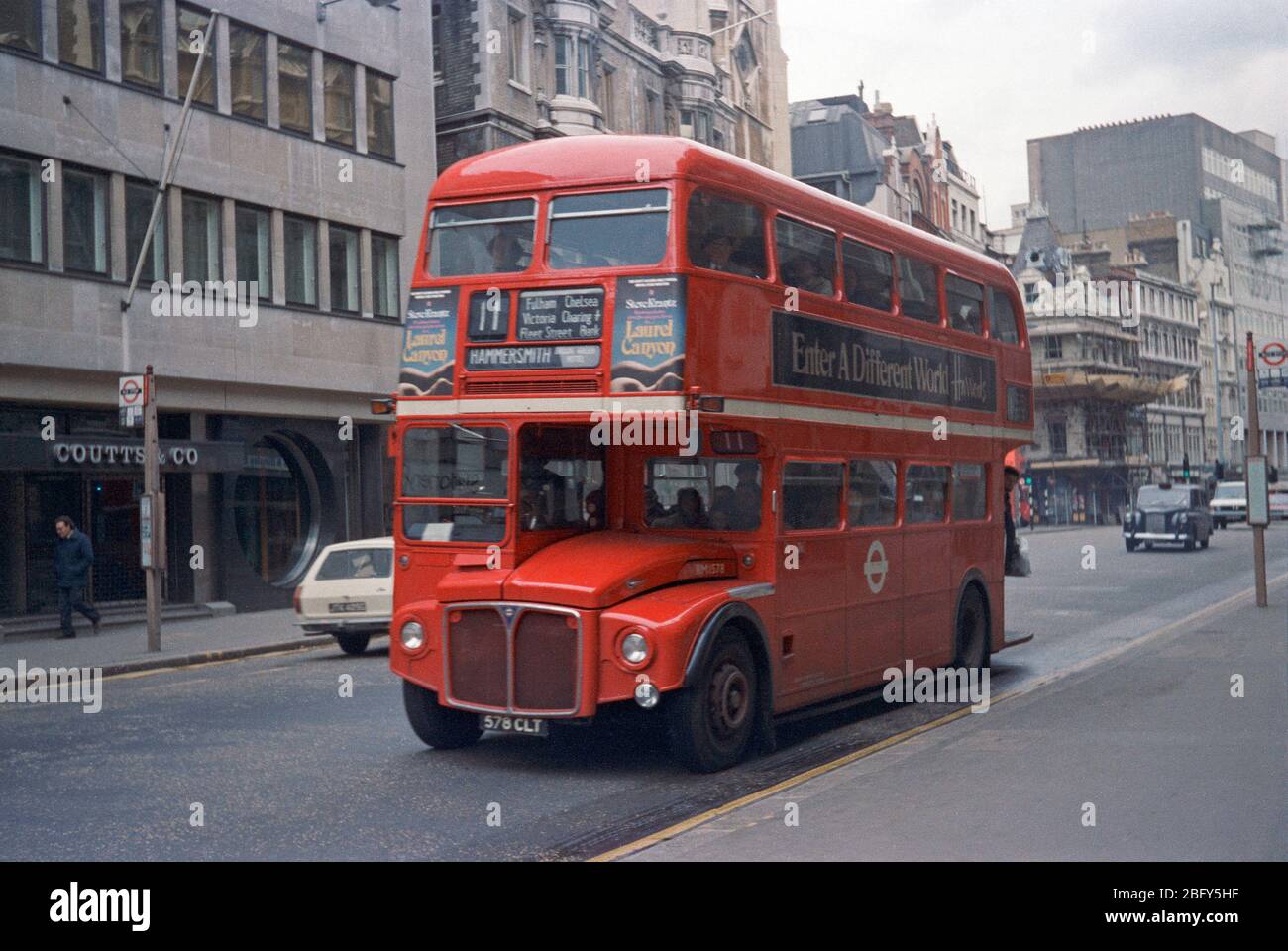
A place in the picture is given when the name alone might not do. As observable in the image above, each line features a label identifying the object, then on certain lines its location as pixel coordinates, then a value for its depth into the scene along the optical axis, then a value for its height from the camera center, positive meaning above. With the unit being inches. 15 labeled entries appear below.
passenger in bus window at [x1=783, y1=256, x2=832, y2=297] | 418.6 +64.6
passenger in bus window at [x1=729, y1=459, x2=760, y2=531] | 407.5 +0.5
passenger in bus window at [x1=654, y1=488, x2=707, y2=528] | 410.3 -2.1
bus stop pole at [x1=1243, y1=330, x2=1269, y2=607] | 831.1 +18.8
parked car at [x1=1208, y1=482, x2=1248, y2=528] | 2507.4 -21.4
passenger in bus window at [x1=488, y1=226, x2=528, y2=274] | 389.7 +67.5
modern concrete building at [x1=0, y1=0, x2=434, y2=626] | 911.7 +174.8
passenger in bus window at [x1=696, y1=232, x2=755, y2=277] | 381.7 +64.5
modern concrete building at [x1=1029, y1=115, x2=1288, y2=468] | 4461.1 +926.8
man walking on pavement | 860.0 -23.6
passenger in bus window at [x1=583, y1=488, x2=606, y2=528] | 409.7 -0.3
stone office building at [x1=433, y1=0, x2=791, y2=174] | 1370.6 +473.9
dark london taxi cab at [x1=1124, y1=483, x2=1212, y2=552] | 1617.9 -27.6
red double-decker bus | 367.6 +16.4
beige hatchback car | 756.0 -42.3
